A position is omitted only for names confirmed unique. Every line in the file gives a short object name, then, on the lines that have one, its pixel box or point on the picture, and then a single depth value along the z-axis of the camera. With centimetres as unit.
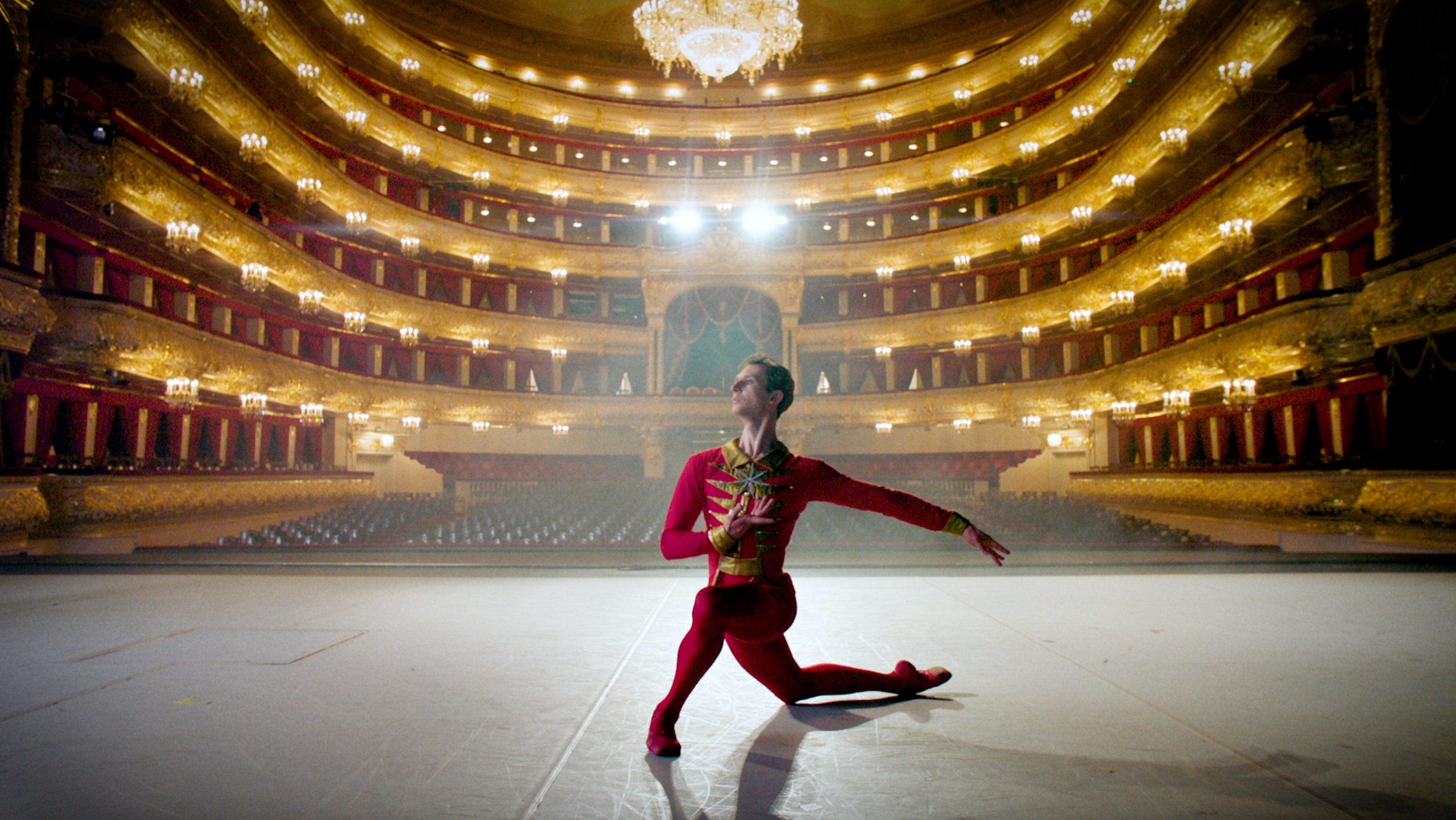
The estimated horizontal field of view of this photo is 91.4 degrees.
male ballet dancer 266
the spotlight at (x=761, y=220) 3067
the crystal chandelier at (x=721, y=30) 1644
